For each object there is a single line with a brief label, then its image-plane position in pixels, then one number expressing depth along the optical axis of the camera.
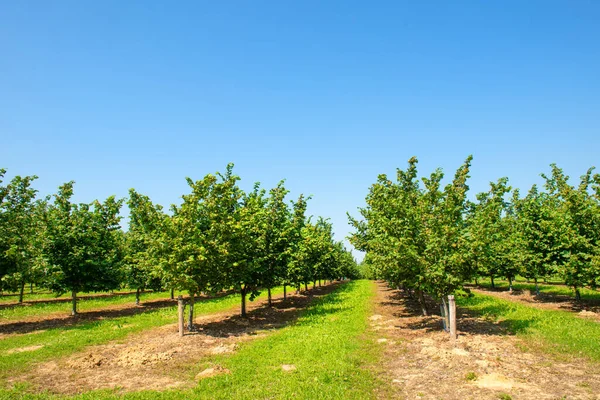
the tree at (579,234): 22.78
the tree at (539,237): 26.61
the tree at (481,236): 15.61
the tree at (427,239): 15.87
